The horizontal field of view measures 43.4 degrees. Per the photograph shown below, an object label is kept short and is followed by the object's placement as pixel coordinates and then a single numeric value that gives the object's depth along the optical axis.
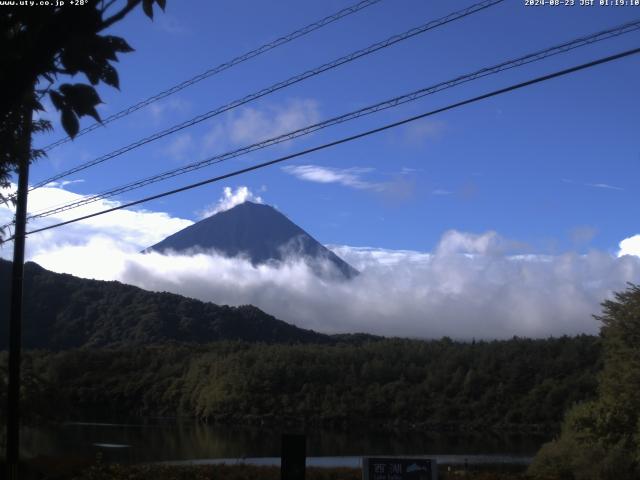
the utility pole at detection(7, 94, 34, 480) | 16.40
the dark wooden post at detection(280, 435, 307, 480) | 10.91
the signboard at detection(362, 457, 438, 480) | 11.04
